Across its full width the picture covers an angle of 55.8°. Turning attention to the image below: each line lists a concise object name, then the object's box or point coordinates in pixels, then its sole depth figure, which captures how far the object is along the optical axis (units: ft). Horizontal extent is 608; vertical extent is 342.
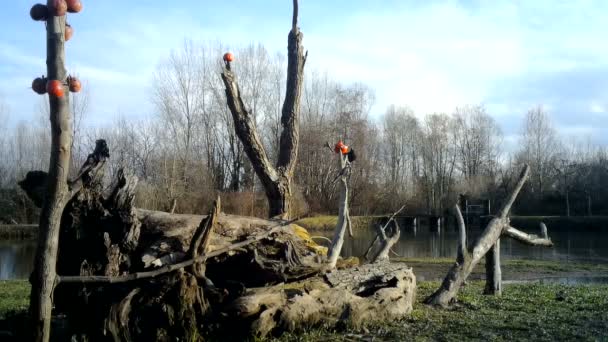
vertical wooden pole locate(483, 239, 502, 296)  32.35
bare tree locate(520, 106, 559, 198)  199.78
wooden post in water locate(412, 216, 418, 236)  157.32
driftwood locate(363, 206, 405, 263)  35.78
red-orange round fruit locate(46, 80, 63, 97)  15.06
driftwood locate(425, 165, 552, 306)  28.58
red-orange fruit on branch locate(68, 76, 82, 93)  15.88
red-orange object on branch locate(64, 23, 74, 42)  15.88
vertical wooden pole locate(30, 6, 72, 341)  15.52
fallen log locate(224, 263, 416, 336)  20.98
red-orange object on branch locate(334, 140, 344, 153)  29.99
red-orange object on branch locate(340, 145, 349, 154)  29.89
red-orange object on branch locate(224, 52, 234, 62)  30.73
